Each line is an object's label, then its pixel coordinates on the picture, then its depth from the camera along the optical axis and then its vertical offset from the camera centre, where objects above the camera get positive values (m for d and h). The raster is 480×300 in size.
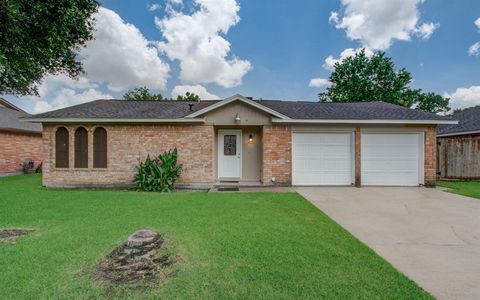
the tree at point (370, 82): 24.64 +7.75
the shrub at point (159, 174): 8.32 -0.89
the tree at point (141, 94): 33.19 +8.24
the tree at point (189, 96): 32.94 +7.93
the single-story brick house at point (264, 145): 8.98 +0.20
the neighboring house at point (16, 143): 13.35 +0.41
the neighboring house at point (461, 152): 11.10 -0.01
